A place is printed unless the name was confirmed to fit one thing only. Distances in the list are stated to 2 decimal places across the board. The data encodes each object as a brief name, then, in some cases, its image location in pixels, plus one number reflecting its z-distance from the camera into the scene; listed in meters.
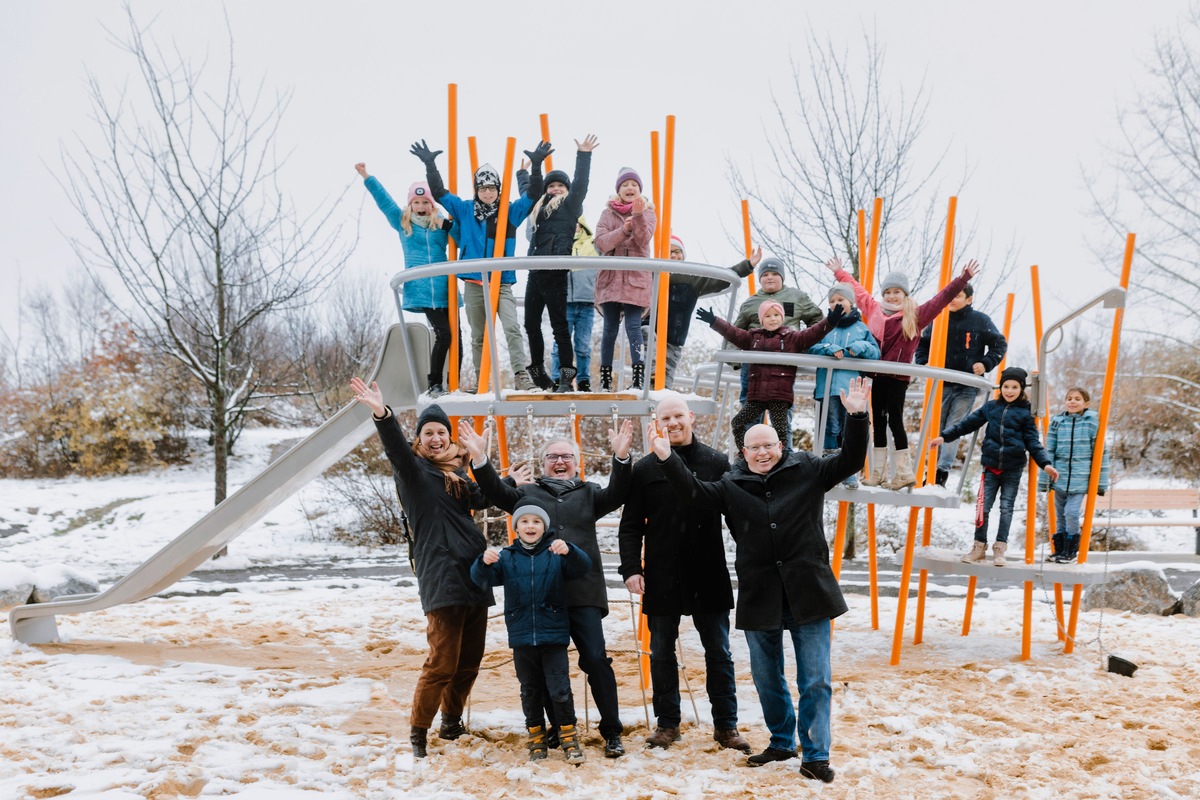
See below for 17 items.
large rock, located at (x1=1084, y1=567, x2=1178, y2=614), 8.14
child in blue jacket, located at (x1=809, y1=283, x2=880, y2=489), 4.81
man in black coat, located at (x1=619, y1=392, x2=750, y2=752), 4.25
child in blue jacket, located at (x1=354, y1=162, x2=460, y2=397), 5.19
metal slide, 5.39
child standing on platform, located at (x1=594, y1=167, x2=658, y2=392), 5.32
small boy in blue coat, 4.08
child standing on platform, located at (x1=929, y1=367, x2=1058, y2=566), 5.93
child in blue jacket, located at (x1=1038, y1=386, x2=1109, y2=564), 6.23
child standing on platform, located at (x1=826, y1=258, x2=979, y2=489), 5.11
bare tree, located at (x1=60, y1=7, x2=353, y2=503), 11.91
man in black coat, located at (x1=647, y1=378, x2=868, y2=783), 3.87
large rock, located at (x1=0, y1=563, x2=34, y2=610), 7.55
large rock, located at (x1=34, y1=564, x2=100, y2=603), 7.69
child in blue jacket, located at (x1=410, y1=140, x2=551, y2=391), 5.26
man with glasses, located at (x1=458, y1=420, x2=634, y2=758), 4.16
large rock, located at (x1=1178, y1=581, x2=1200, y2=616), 7.94
